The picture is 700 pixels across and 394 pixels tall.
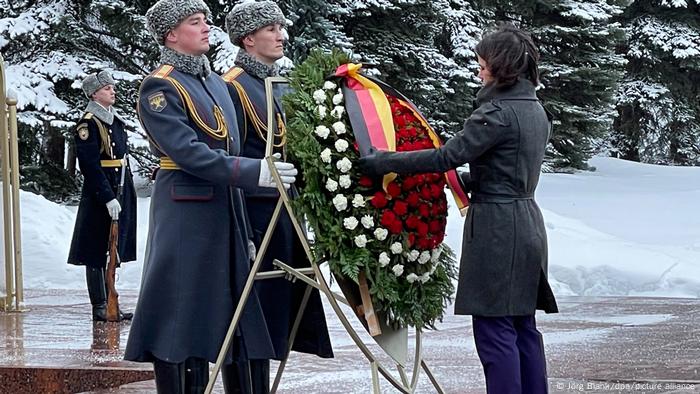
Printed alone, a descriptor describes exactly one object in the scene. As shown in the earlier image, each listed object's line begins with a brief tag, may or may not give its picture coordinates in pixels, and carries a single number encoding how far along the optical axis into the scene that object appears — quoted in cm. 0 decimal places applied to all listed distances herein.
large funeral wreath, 905
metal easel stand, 912
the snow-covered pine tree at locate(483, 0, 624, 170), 3884
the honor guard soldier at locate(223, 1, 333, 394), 1015
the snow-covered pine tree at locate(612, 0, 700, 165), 5012
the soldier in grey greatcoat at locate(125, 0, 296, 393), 944
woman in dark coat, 934
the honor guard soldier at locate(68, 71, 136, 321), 1769
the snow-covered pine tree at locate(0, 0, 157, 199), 3125
